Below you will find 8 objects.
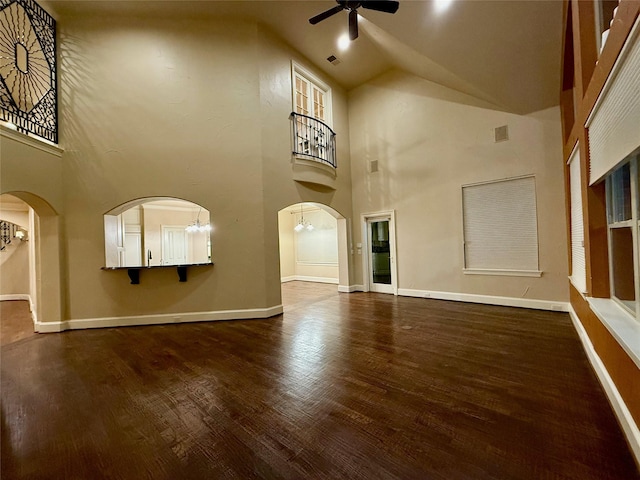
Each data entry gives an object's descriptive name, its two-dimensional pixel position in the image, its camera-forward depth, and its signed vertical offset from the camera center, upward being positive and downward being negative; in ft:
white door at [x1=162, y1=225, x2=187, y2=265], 29.01 +0.16
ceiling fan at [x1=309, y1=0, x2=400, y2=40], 10.44 +9.57
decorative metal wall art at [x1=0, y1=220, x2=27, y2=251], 25.29 +1.74
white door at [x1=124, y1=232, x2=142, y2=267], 26.00 -0.10
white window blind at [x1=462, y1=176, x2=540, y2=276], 15.21 +0.59
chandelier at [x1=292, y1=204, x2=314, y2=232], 29.58 +1.96
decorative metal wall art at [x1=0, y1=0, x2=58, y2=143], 12.48 +9.99
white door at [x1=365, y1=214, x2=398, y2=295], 20.85 -1.15
